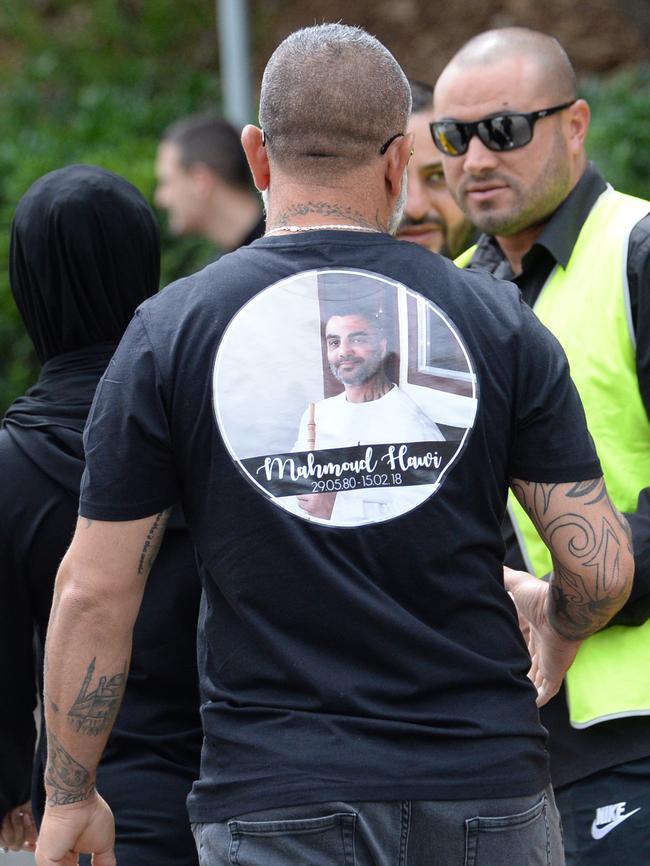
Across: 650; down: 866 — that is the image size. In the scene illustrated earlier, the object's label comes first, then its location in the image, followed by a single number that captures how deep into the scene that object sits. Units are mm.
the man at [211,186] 13672
